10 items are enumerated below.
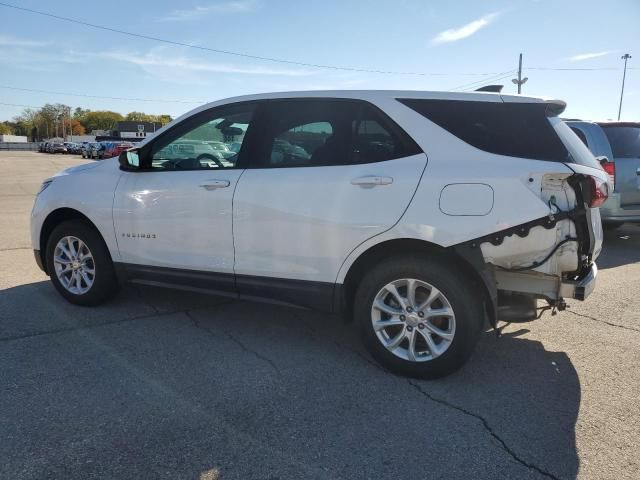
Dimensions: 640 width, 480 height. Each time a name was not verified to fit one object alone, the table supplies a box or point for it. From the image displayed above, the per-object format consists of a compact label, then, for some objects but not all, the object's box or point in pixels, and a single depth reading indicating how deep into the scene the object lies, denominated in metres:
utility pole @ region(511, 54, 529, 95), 37.78
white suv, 3.19
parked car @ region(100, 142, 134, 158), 43.50
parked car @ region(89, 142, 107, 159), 48.06
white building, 112.62
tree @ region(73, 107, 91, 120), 151.98
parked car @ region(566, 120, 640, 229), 7.51
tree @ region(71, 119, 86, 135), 139.62
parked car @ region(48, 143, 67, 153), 65.12
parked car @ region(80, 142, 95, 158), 50.83
